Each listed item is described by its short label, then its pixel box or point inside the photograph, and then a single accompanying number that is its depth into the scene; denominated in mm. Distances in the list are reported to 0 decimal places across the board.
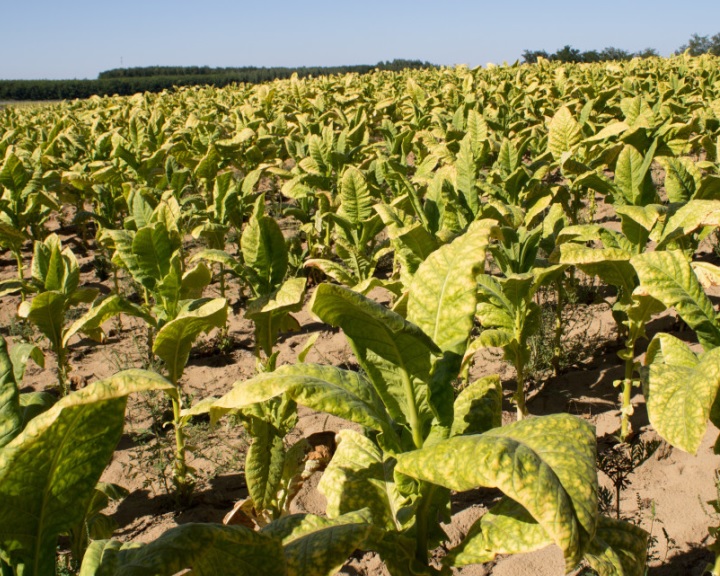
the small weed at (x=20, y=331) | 5445
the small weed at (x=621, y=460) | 2724
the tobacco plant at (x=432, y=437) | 1429
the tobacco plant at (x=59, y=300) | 3326
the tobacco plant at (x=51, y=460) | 1271
